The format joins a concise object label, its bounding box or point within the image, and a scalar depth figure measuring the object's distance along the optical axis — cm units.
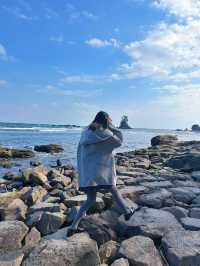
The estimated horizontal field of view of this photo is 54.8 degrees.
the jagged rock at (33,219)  335
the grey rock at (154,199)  387
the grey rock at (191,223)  308
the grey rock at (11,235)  286
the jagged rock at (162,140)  1980
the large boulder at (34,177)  615
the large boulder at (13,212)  364
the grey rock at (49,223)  326
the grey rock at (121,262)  243
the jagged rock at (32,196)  433
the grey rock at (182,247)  249
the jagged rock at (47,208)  369
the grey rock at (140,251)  249
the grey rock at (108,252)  267
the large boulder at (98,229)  296
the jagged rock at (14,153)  1350
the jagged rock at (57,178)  596
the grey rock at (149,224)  297
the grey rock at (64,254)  244
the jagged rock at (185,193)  416
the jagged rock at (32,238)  292
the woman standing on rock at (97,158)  302
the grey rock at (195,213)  348
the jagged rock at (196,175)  569
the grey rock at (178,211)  345
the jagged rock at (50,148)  1666
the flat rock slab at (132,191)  415
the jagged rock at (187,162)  683
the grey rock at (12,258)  246
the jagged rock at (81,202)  360
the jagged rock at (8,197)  433
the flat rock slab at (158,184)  483
